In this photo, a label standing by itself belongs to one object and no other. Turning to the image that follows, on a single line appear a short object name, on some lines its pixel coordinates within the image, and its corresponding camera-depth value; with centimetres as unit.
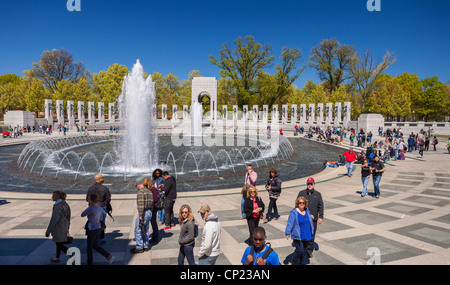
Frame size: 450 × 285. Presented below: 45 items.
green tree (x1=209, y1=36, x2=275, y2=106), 6812
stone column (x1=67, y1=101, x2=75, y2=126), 5298
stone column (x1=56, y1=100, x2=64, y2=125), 5127
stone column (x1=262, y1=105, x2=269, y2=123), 6118
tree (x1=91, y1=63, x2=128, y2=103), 7481
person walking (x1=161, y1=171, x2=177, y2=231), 726
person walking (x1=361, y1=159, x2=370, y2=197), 1058
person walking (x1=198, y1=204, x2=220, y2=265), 446
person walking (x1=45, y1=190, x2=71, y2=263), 544
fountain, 1422
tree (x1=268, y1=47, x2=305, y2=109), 6544
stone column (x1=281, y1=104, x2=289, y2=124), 6144
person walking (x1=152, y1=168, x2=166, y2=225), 725
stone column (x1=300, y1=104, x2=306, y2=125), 5725
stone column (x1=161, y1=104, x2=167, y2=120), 7024
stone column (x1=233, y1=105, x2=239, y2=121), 6594
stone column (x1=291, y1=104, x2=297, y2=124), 6025
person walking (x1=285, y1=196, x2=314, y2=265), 532
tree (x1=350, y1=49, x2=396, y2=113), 5789
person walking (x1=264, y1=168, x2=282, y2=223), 768
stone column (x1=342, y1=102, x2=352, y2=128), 5050
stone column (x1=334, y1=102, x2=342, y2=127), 5084
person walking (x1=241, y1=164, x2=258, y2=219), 832
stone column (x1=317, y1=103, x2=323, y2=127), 5294
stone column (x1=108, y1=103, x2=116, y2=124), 6175
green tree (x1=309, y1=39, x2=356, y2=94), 6512
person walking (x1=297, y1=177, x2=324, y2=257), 612
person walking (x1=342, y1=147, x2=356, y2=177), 1459
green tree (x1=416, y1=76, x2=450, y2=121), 6328
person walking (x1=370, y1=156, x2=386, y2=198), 1045
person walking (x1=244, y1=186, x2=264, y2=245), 606
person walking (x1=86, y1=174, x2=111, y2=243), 658
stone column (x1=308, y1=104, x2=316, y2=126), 5772
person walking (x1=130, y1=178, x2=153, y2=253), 595
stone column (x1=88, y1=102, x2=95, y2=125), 5784
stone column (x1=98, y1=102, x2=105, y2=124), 5828
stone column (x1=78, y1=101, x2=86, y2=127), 5516
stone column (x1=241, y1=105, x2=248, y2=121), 6551
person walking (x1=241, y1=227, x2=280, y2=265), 369
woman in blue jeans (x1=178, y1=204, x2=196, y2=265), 477
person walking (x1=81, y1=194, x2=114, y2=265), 545
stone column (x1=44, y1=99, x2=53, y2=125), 5125
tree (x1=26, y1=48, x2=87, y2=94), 7288
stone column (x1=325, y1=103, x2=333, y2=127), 5332
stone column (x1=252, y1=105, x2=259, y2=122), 6297
